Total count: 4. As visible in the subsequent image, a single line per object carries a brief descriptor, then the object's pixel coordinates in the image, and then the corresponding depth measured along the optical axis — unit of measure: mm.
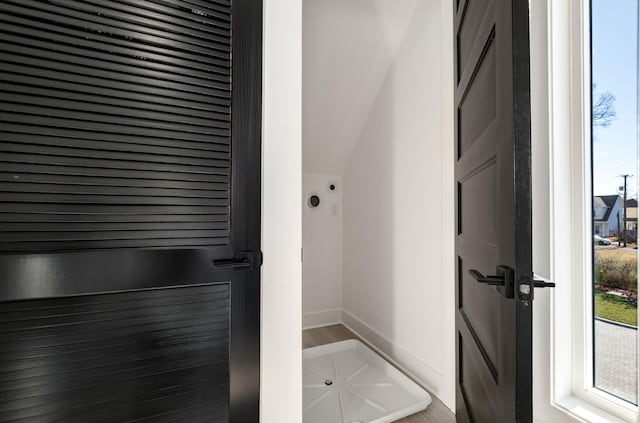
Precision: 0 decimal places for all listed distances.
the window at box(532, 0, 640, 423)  954
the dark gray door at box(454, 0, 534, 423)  693
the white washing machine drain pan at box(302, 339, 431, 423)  1476
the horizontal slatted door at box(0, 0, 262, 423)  813
